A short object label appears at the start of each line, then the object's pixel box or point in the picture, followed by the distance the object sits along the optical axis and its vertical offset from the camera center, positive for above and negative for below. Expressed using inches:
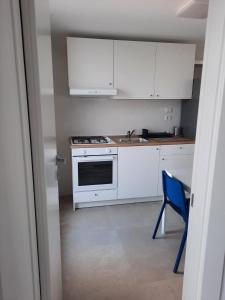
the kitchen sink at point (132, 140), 118.3 -18.2
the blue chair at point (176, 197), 70.6 -30.4
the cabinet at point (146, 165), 115.3 -30.9
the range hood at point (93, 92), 108.6 +7.2
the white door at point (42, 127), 27.7 -3.1
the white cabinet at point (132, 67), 110.0 +20.6
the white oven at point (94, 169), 108.9 -31.2
